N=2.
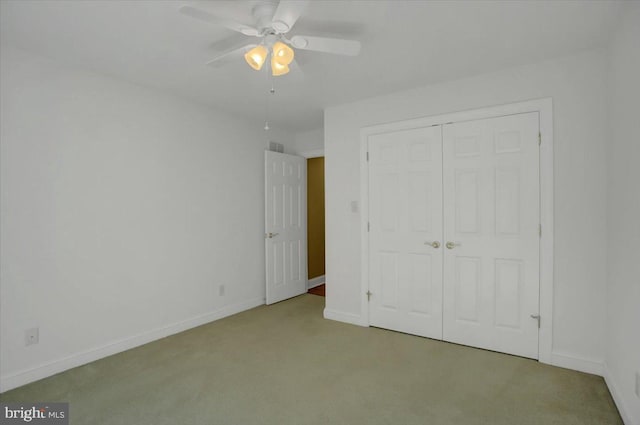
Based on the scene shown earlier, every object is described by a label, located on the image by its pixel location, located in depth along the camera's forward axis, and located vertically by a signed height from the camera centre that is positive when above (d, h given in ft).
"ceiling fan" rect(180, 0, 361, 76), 5.83 +3.18
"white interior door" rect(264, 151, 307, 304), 14.78 -0.91
